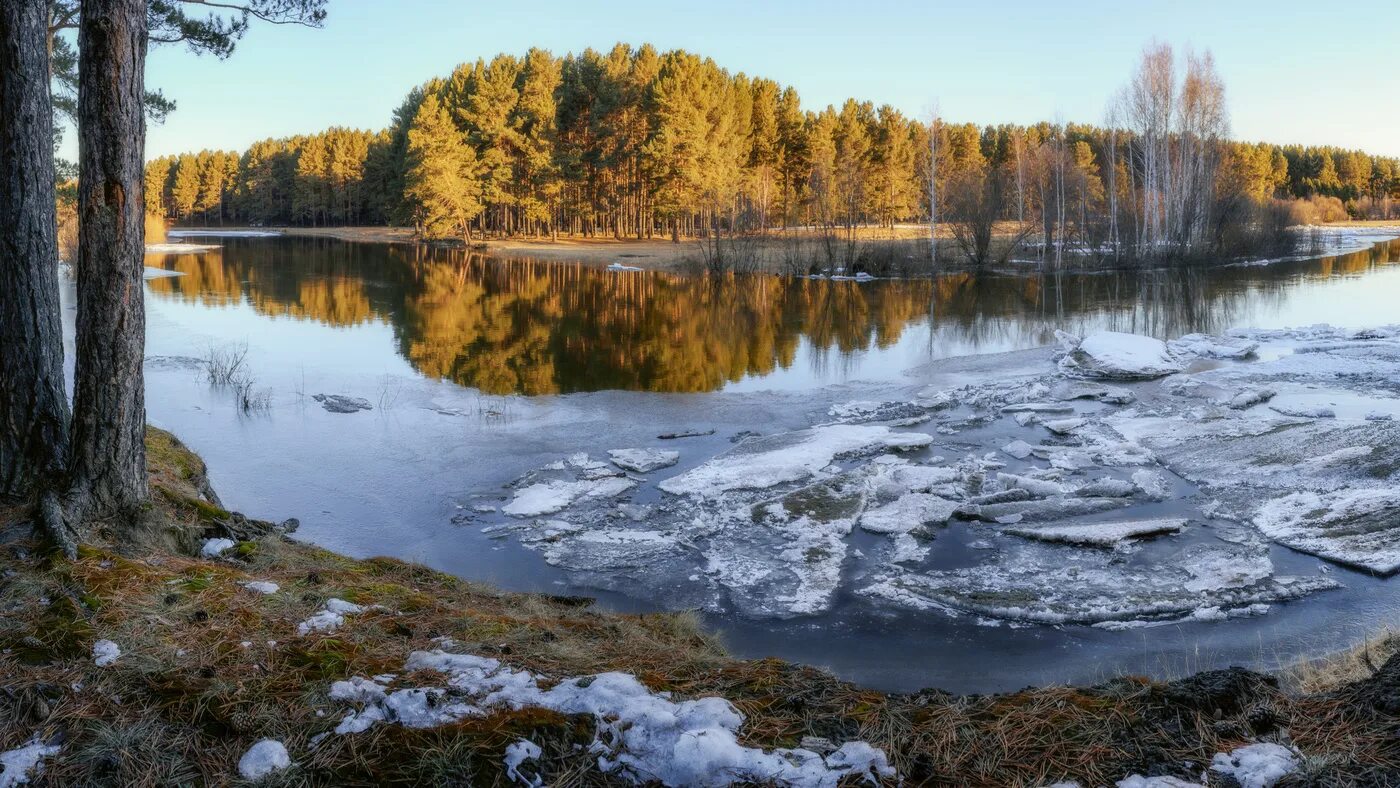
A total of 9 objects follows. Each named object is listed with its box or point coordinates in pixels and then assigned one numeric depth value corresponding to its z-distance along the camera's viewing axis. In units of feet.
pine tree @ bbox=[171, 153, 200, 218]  403.75
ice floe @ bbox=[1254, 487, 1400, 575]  24.15
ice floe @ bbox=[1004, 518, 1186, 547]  25.34
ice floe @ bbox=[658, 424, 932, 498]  30.89
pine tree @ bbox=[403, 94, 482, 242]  199.21
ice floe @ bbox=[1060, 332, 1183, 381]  49.14
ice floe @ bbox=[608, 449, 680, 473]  33.37
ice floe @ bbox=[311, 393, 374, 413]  43.50
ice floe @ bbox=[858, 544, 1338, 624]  21.44
